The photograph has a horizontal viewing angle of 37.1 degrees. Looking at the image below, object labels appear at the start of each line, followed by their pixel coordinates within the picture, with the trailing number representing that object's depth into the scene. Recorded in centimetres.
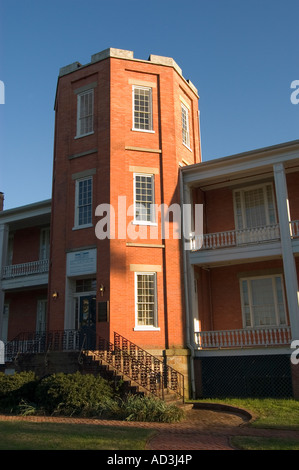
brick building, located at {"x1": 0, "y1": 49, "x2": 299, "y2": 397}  1661
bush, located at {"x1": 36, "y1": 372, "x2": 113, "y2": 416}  1252
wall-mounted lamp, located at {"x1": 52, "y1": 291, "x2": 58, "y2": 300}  1816
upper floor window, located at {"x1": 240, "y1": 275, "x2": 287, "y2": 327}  1828
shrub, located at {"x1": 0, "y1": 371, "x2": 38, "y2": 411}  1370
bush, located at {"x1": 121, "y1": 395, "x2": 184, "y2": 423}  1177
